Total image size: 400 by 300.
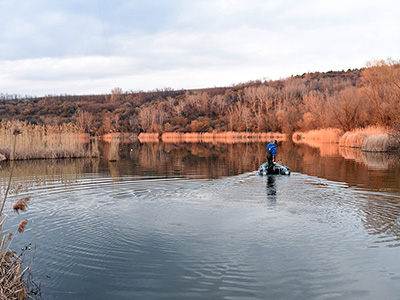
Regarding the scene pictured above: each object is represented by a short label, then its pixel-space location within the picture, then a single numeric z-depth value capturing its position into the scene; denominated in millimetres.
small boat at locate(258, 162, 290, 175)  16672
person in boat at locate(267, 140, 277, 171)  16172
